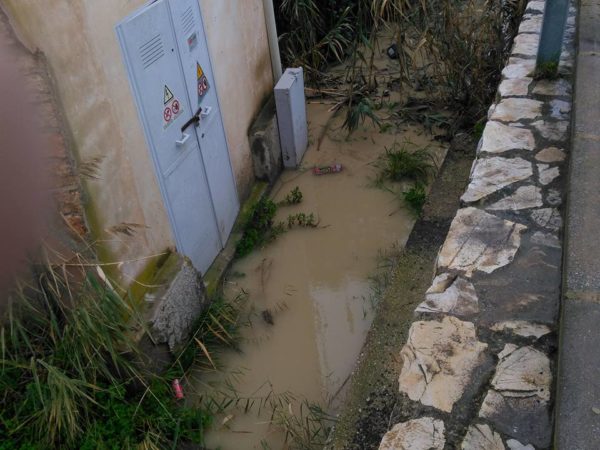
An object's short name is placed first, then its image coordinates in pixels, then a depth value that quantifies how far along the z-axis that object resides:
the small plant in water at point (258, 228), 4.71
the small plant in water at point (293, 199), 5.20
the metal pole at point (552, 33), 3.66
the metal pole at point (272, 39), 5.41
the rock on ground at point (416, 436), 2.10
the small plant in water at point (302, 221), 4.94
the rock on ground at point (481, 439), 2.04
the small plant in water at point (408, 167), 5.27
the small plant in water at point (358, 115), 5.70
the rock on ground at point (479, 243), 2.68
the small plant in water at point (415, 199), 4.96
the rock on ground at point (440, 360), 2.24
